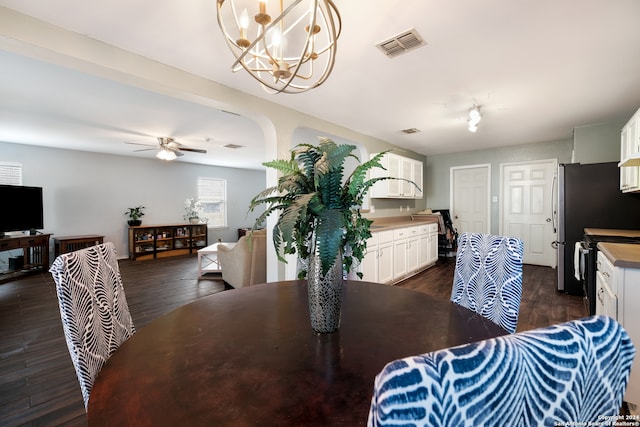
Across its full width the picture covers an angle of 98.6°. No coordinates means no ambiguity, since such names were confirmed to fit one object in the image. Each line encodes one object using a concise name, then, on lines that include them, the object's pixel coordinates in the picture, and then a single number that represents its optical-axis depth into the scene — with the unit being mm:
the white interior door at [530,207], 5078
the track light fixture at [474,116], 3098
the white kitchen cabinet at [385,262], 3661
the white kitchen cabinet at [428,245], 4785
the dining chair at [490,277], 1287
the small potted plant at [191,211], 7254
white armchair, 3557
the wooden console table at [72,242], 5202
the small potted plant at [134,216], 6289
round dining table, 594
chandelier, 1235
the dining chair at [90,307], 819
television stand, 4430
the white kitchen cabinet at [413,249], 4355
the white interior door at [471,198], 5688
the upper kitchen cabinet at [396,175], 4629
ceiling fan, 4471
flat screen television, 4504
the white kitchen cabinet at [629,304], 1431
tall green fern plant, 847
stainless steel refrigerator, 3023
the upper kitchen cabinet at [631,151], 2350
